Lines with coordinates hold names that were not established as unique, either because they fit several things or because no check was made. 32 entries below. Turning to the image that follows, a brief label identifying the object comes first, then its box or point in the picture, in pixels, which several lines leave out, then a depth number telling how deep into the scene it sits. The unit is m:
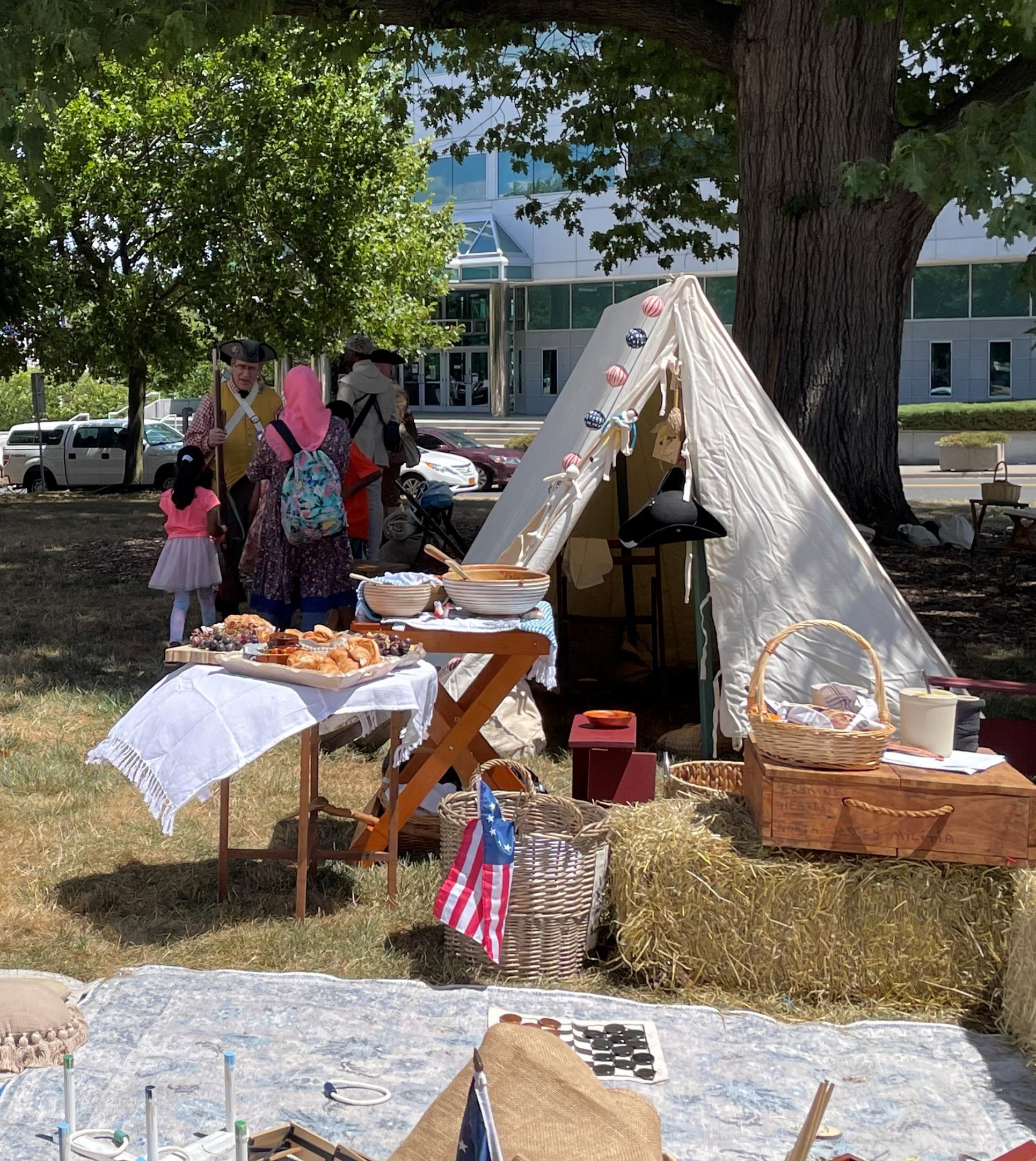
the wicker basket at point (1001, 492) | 14.25
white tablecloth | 4.18
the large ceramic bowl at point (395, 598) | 4.88
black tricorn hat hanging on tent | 5.39
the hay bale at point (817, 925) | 4.07
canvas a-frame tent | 5.83
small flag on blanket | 2.11
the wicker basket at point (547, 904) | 4.16
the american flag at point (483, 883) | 4.10
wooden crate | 4.03
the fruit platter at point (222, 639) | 4.59
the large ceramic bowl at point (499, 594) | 4.82
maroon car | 24.14
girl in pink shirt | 7.92
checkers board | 3.60
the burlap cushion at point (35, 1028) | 3.57
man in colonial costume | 8.20
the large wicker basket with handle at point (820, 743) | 4.08
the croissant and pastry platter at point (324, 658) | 4.38
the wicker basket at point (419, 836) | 5.31
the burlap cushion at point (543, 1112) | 2.56
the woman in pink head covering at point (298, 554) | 6.41
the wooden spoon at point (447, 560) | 4.73
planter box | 26.64
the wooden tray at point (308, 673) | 4.35
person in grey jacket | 9.26
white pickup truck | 24.52
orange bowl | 5.13
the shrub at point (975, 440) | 27.06
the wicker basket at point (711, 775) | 4.92
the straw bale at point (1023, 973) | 3.78
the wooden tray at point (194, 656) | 4.56
